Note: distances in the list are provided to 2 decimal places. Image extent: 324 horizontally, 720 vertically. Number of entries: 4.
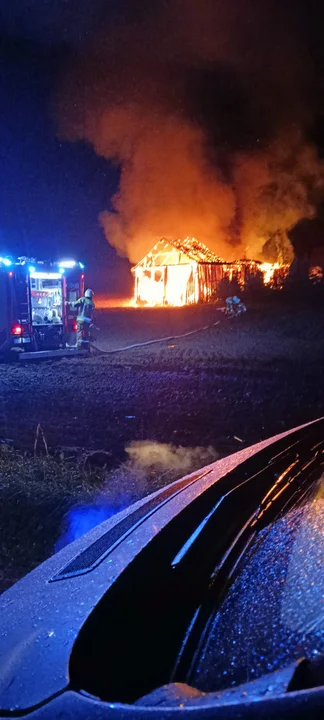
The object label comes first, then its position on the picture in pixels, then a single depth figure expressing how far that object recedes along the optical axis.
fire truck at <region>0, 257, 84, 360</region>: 14.06
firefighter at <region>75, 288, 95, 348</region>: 14.01
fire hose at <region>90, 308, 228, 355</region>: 14.48
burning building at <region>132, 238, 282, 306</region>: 26.70
